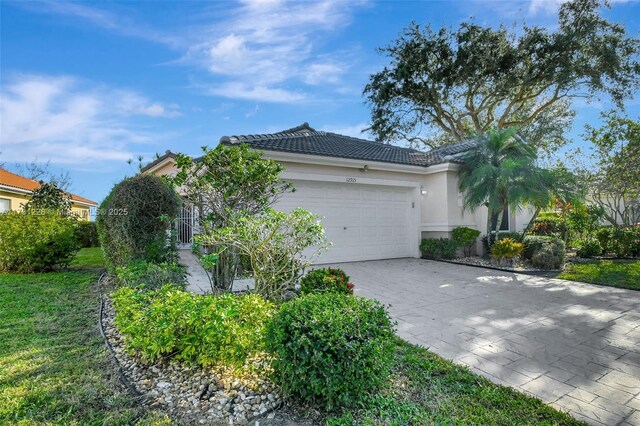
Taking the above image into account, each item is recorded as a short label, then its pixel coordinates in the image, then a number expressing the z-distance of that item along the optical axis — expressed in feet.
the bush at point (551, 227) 46.29
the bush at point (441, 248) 38.14
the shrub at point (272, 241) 15.43
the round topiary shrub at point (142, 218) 21.12
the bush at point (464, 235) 38.04
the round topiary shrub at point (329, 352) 8.37
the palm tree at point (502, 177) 33.65
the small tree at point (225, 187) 17.80
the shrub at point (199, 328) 10.11
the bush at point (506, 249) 34.30
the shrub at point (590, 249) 41.93
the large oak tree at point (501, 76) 64.44
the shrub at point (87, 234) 55.72
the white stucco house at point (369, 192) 33.76
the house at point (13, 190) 59.16
